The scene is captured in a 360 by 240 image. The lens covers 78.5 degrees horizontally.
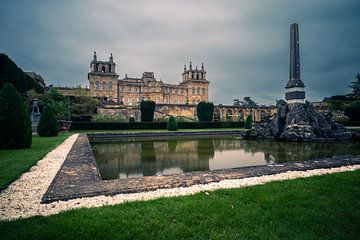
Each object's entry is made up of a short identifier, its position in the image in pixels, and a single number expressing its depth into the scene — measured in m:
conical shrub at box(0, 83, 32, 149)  7.98
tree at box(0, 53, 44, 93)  22.50
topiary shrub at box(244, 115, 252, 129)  27.69
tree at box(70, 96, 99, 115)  30.71
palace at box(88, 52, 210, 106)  50.09
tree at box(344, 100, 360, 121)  32.16
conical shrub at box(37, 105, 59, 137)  14.72
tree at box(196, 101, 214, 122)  33.03
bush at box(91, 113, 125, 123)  26.83
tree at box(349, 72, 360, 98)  48.12
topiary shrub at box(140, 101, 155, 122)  28.78
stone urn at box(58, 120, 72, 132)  19.01
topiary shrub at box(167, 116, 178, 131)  22.75
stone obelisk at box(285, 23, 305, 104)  17.34
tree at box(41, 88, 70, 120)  23.30
